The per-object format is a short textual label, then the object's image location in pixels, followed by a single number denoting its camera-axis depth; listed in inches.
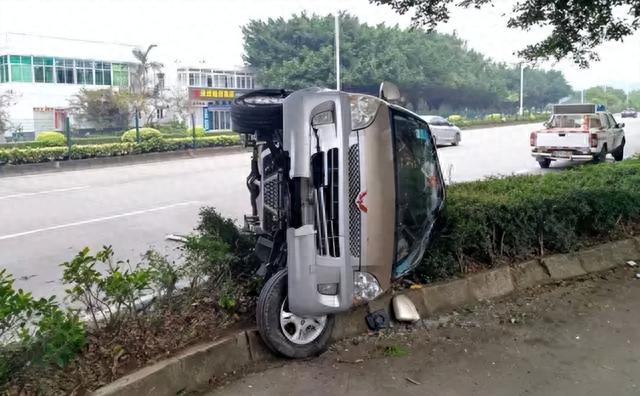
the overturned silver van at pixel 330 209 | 135.3
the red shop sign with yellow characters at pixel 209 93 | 1723.9
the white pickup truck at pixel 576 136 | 619.8
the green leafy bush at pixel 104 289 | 126.0
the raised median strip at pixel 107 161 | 727.7
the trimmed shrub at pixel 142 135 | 913.5
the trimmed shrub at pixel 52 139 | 838.5
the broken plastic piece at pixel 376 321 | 165.8
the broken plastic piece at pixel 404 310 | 169.6
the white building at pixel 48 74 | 1477.6
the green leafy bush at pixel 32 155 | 733.1
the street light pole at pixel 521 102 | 2562.5
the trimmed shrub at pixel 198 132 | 1034.7
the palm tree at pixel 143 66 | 1673.2
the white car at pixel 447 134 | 961.3
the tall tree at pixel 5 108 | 1200.8
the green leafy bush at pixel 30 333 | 107.3
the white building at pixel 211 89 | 1668.3
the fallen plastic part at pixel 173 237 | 300.3
